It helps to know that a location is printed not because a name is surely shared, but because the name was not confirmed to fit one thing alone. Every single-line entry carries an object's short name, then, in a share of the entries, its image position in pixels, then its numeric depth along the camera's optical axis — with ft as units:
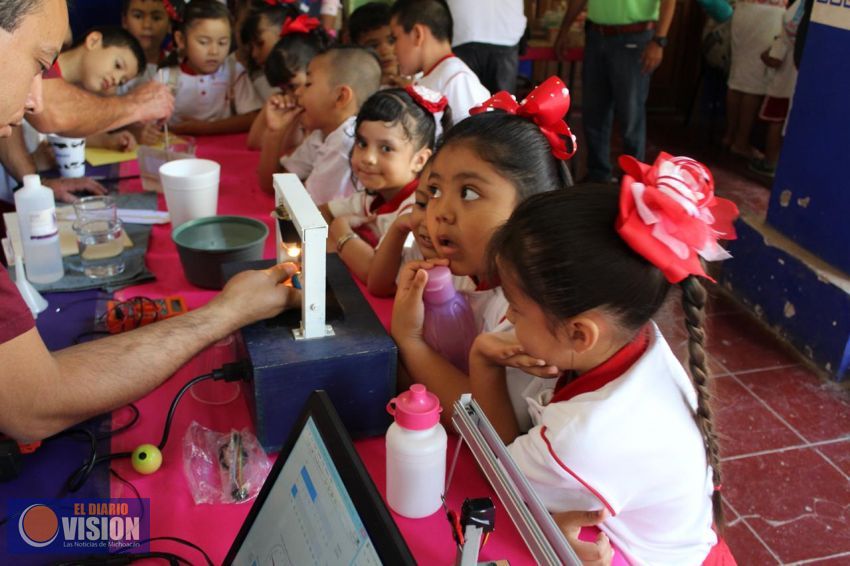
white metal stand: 3.55
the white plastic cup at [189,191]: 5.87
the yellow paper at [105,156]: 8.00
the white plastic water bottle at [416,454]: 3.13
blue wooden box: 3.56
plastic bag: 3.46
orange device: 4.70
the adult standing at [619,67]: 13.42
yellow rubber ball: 3.57
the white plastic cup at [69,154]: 7.29
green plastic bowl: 5.26
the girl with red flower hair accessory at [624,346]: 2.94
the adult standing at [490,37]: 12.89
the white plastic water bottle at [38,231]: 5.18
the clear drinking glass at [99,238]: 5.54
